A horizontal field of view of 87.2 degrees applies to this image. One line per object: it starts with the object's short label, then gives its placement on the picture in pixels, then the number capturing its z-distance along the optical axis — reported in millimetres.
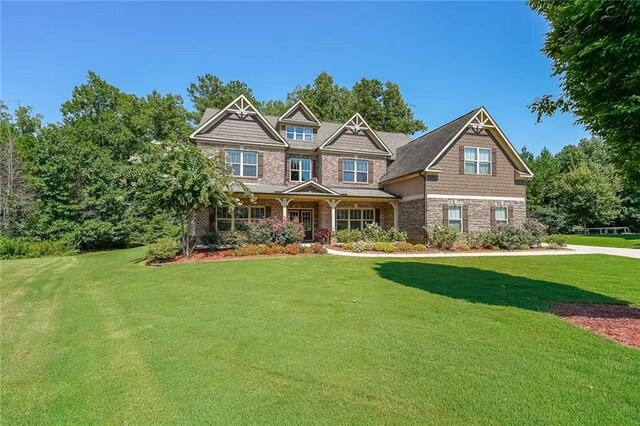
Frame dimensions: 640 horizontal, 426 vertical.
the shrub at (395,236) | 20391
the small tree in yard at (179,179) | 14844
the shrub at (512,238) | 19375
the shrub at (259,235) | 17891
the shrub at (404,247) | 18188
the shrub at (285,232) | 18047
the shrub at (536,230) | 20219
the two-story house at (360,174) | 20516
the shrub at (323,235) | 21250
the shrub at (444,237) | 19156
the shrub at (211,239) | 18172
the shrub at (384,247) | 17531
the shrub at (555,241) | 20750
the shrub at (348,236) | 20406
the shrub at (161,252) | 14680
